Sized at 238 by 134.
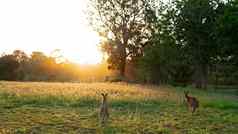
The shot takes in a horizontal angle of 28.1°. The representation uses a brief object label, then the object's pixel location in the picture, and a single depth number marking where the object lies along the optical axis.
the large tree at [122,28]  70.88
